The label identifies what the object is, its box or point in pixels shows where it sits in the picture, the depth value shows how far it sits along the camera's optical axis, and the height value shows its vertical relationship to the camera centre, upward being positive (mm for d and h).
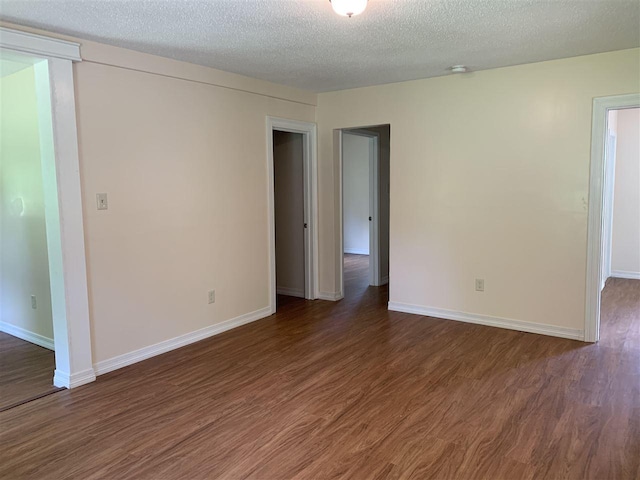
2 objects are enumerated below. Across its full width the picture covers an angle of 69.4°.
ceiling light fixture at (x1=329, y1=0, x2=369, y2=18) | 2420 +1010
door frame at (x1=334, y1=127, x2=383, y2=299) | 5391 -82
